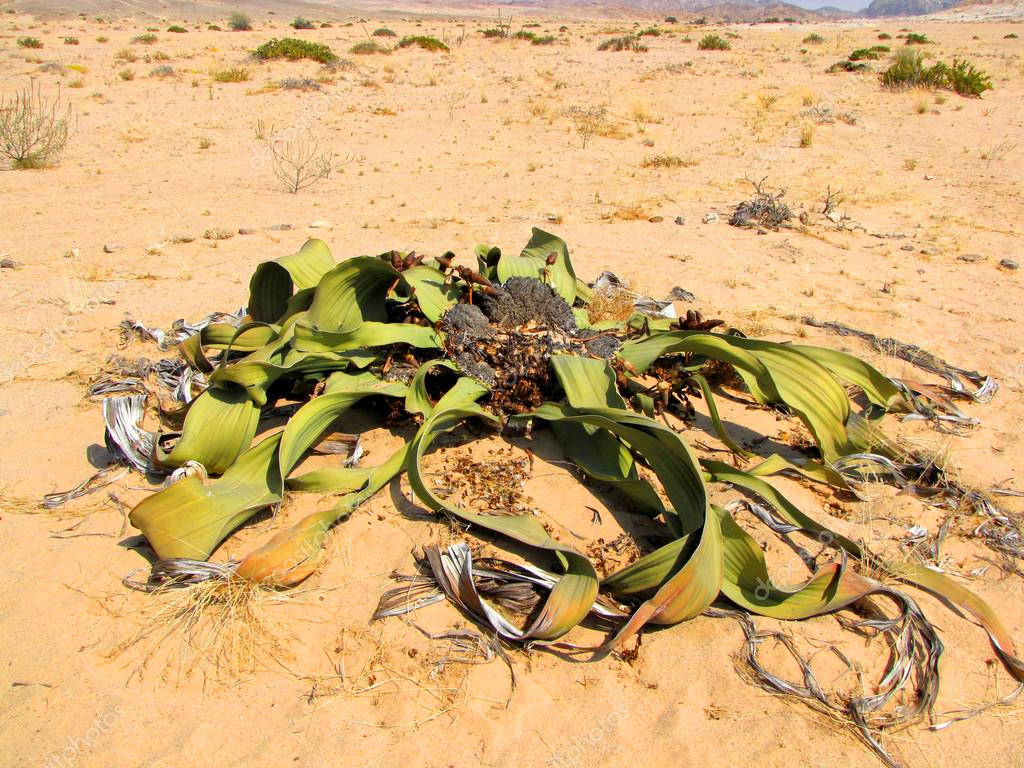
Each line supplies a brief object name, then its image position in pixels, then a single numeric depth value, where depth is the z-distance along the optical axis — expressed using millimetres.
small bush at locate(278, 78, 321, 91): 11102
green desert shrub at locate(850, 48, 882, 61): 15641
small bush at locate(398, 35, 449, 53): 16453
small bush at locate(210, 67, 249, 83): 11992
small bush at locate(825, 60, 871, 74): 13734
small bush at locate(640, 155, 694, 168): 7223
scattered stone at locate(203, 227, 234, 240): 4938
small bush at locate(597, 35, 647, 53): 17328
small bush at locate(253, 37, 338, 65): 13961
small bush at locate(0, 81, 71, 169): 6898
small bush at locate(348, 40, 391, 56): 16141
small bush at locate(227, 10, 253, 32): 24219
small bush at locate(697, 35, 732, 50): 18109
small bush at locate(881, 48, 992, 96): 11477
